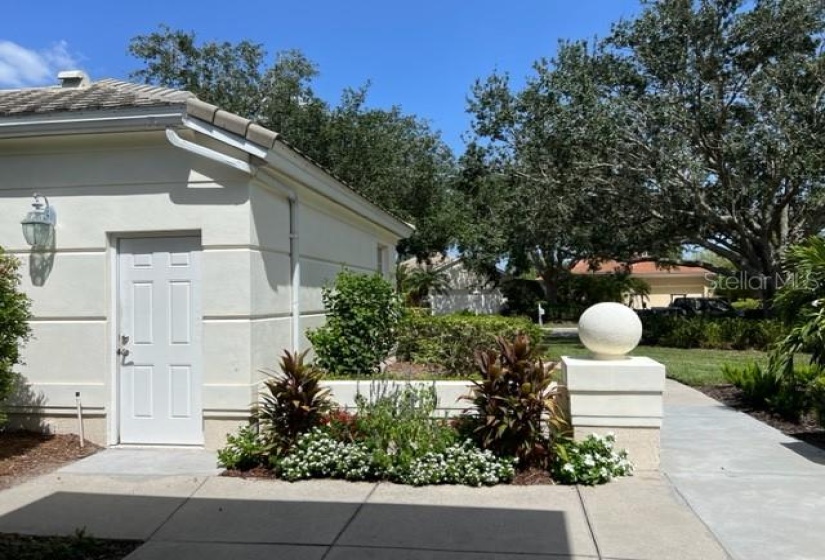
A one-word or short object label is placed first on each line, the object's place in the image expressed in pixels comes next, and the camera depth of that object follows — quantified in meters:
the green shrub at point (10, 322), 6.60
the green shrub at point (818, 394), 8.02
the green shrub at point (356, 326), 8.45
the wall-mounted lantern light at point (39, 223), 7.24
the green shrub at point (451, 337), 9.05
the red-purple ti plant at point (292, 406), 6.55
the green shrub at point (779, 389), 8.91
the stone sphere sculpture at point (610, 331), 6.48
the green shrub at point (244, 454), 6.47
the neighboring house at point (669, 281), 51.59
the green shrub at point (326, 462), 6.20
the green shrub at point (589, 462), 5.97
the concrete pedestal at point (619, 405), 6.32
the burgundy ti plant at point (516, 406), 6.21
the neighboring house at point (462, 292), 38.53
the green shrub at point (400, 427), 6.20
